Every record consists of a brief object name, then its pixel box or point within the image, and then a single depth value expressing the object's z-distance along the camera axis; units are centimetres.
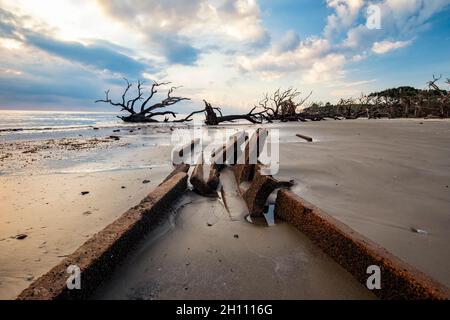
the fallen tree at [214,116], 2293
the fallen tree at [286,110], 2757
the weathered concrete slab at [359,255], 120
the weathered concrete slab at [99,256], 126
